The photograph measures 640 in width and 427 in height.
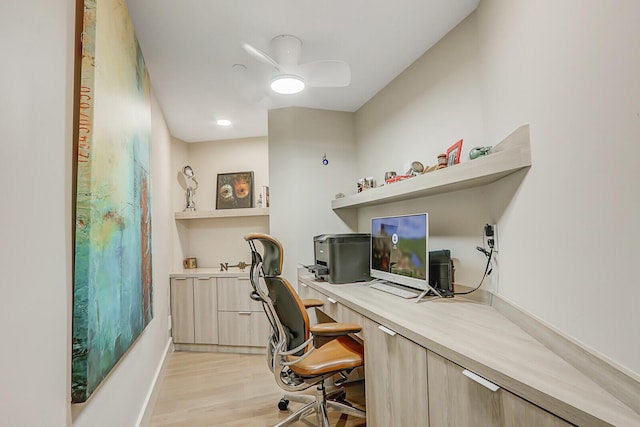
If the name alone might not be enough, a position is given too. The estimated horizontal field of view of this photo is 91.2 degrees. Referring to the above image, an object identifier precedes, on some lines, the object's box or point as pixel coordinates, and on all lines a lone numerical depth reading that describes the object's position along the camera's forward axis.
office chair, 1.78
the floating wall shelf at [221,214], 3.96
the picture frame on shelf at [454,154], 1.90
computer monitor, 1.91
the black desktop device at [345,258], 2.58
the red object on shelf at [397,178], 2.33
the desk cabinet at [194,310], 3.62
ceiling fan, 2.10
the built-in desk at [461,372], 0.78
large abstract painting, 1.05
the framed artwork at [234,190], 4.35
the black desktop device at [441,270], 1.98
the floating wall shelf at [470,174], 1.31
